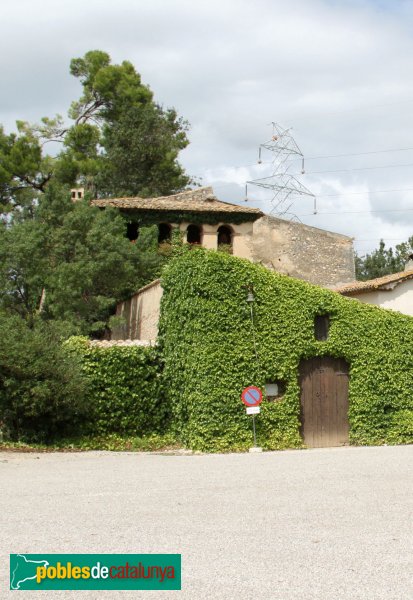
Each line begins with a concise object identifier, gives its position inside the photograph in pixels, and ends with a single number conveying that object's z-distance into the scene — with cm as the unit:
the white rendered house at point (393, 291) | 3419
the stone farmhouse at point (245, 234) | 3612
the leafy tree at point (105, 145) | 4316
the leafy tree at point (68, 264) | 2936
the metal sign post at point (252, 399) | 1880
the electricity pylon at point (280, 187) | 4112
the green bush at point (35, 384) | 1905
